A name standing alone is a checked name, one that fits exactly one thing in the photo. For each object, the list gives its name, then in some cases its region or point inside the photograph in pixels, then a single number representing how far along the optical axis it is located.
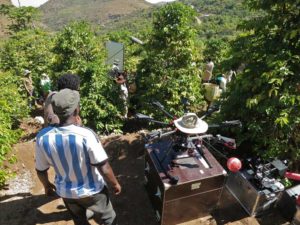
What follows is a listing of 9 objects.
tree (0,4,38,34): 25.21
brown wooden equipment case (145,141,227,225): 4.03
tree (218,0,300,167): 4.28
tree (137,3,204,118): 6.56
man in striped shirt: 2.84
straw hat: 3.62
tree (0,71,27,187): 5.10
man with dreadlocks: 3.80
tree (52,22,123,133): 7.49
